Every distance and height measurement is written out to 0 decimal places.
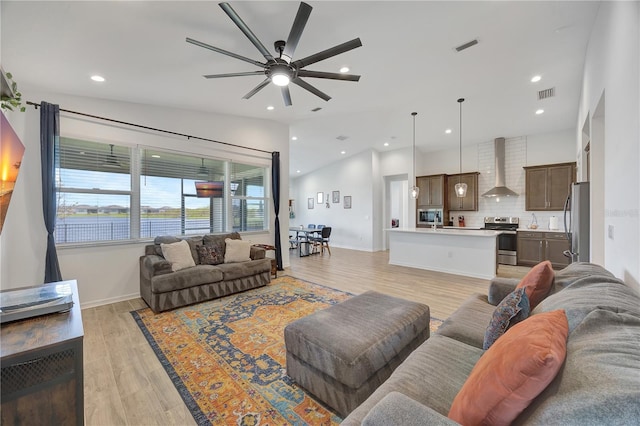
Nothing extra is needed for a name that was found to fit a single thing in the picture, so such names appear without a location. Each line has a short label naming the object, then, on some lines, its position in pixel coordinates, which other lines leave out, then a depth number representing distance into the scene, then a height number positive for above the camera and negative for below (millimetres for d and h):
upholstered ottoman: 1553 -895
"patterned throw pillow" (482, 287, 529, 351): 1393 -595
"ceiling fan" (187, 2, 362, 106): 2001 +1487
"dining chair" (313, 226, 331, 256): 7713 -740
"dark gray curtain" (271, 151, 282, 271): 5527 +517
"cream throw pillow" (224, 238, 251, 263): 4273 -633
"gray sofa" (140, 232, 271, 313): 3320 -907
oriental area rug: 1711 -1306
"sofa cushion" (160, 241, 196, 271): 3643 -599
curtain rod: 3392 +1392
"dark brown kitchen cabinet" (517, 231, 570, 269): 5469 -817
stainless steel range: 5953 -691
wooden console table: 1052 -705
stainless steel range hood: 6488 +1093
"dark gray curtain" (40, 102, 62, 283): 3193 +414
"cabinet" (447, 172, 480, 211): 6949 +517
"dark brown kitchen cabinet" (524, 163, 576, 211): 5645 +606
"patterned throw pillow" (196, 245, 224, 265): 4082 -674
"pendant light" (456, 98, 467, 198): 5444 +490
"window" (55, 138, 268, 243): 3527 +353
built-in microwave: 7367 -120
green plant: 1526 +747
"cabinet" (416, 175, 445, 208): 7305 +641
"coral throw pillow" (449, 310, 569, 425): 753 -521
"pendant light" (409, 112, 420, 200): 5658 +1604
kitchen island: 4828 -821
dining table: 7605 -864
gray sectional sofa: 621 -478
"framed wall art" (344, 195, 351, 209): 8827 +398
